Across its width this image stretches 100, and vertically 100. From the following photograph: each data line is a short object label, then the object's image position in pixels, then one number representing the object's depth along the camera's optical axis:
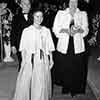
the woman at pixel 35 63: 3.70
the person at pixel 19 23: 4.46
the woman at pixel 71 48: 4.41
